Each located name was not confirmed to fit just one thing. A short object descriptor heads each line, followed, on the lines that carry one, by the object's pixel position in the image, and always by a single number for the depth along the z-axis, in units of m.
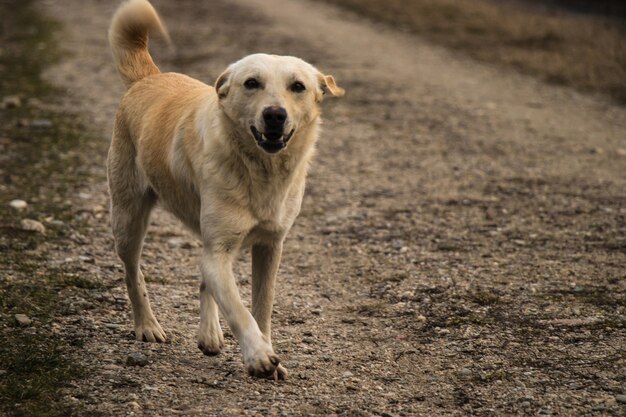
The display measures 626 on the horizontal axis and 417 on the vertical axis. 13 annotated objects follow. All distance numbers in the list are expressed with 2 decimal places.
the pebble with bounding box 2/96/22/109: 19.23
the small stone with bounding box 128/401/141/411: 6.91
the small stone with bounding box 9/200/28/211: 12.48
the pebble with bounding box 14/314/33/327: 8.43
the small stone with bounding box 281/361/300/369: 8.07
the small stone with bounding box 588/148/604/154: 16.58
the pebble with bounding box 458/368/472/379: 7.90
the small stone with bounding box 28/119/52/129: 17.58
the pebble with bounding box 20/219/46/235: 11.46
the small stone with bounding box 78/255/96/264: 10.70
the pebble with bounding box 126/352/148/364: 7.84
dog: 7.51
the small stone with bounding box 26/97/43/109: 19.44
